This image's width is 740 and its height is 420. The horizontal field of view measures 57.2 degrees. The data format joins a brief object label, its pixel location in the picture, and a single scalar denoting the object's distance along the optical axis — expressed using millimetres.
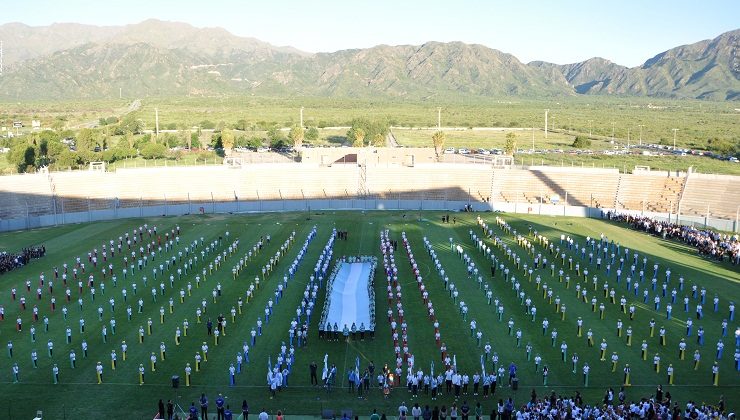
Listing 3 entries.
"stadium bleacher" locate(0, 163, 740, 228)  67812
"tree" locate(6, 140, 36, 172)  85500
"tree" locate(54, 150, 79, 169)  88325
